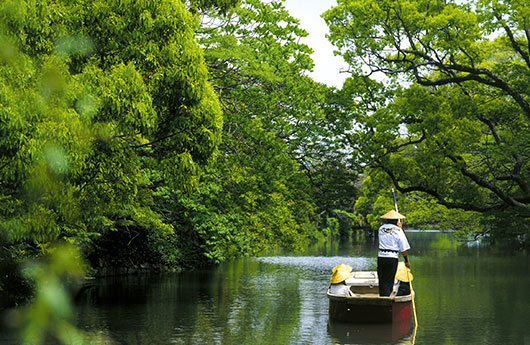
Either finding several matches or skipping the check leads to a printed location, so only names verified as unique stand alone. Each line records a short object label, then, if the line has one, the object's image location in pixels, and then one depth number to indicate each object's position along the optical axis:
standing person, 16.12
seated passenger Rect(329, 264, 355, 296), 17.19
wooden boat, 16.20
